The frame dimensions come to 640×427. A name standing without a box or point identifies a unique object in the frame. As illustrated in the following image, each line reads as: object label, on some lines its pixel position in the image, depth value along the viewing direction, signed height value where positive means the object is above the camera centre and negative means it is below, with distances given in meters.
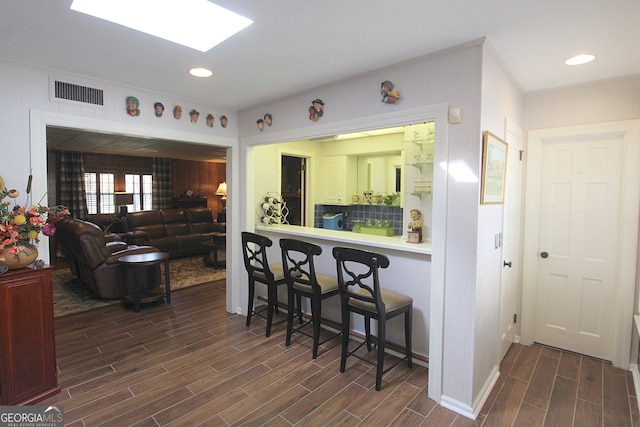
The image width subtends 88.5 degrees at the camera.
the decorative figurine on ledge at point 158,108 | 3.09 +0.85
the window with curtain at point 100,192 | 7.79 +0.15
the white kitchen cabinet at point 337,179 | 5.29 +0.35
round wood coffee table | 4.02 -0.93
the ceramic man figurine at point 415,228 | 2.78 -0.23
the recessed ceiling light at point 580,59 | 2.21 +0.99
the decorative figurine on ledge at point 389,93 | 2.36 +0.78
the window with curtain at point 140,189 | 8.48 +0.25
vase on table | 2.11 -0.39
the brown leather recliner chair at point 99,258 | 4.11 -0.77
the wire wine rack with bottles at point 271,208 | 4.03 -0.10
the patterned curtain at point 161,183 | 8.64 +0.42
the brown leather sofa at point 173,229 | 6.74 -0.66
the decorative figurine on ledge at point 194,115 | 3.36 +0.87
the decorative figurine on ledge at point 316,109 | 2.91 +0.81
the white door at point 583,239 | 2.71 -0.31
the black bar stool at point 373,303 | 2.33 -0.79
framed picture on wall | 2.11 +0.24
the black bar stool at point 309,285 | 2.81 -0.77
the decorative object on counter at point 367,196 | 5.39 +0.08
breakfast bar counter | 2.71 -0.62
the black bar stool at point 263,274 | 3.19 -0.75
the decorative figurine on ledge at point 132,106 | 2.91 +0.83
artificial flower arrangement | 2.06 -0.17
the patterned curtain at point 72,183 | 7.22 +0.33
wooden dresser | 2.12 -0.94
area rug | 4.19 -1.34
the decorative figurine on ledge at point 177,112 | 3.23 +0.86
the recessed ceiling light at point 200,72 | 2.52 +1.00
